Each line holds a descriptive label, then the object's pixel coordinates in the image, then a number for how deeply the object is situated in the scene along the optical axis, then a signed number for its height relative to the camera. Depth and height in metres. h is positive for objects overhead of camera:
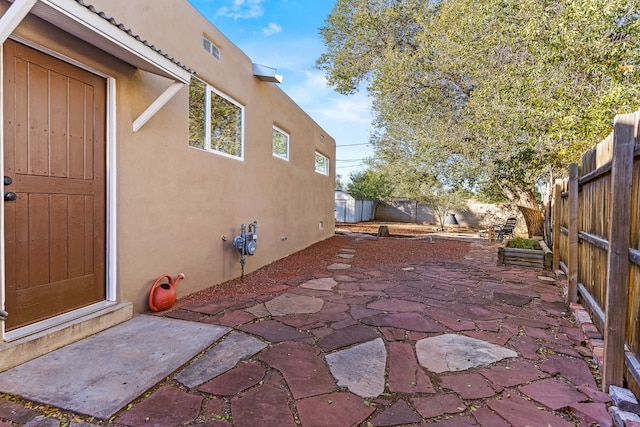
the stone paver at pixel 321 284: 4.79 -1.13
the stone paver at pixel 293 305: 3.69 -1.13
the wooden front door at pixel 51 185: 2.49 +0.16
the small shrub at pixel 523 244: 6.89 -0.70
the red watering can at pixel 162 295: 3.58 -0.96
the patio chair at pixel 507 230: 11.20 -0.67
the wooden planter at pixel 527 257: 6.21 -0.90
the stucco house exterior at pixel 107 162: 2.49 +0.43
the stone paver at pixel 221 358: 2.28 -1.15
